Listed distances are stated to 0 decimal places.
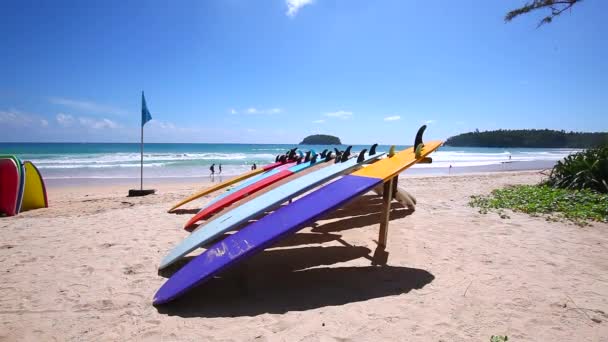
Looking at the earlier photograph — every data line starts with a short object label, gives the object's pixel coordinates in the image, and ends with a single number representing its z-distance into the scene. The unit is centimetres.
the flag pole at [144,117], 895
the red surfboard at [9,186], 593
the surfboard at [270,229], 235
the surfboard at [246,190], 464
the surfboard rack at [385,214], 341
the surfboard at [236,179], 580
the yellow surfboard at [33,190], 669
